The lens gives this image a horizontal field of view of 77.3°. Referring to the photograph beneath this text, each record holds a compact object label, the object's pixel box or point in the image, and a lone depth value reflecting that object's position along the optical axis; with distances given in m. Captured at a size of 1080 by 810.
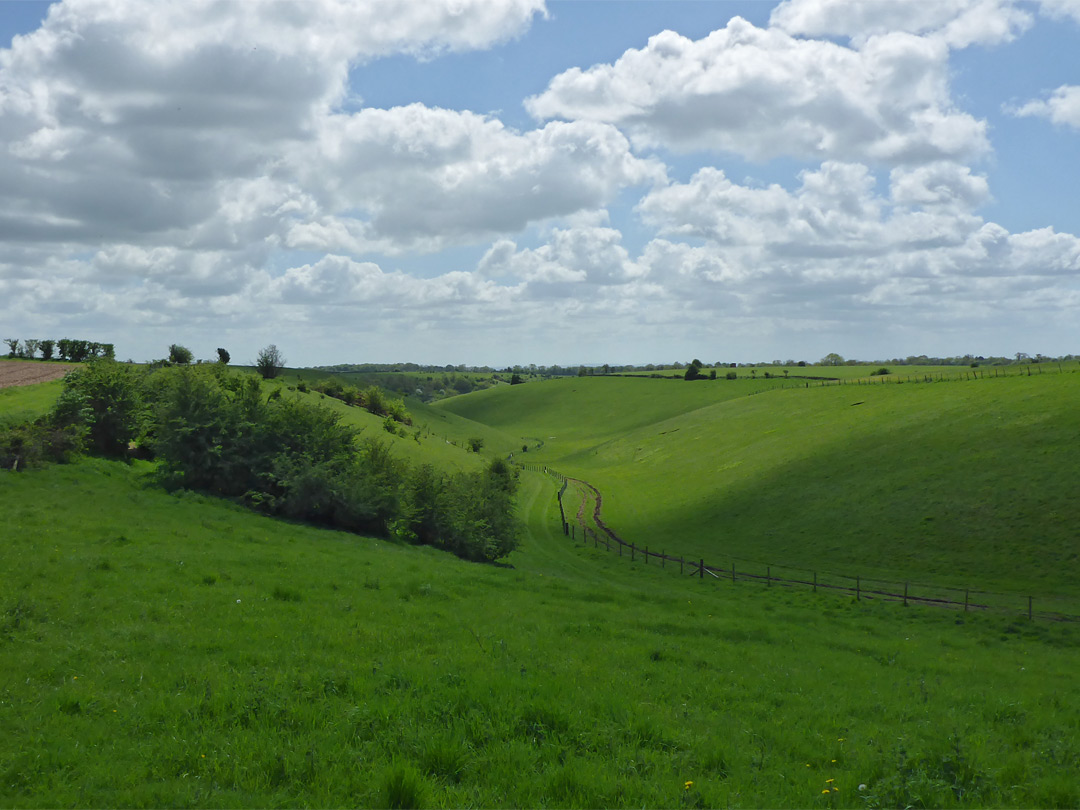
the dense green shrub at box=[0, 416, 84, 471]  32.91
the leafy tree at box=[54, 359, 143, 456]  40.28
